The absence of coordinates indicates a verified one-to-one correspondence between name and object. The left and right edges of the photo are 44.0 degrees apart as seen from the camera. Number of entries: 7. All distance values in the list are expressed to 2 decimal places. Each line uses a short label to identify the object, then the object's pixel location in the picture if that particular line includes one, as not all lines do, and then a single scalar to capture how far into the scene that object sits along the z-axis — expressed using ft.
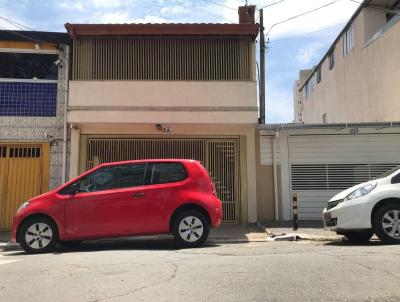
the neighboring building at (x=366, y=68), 62.28
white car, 29.76
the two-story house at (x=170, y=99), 45.75
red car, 31.09
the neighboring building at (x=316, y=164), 47.34
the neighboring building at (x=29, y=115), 45.91
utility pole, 53.47
